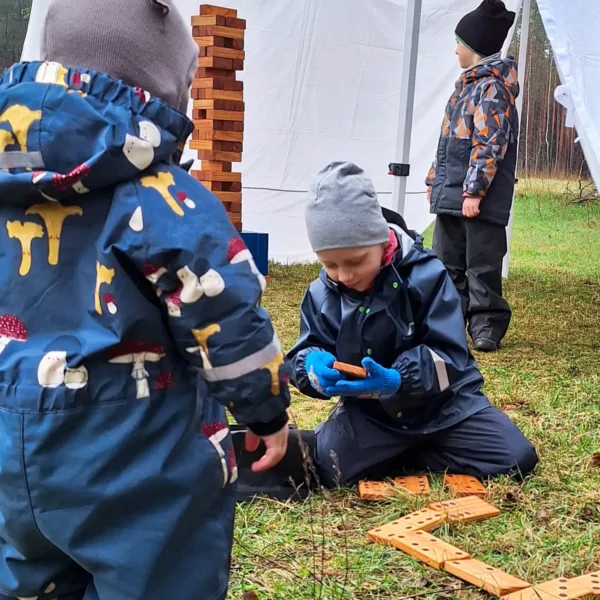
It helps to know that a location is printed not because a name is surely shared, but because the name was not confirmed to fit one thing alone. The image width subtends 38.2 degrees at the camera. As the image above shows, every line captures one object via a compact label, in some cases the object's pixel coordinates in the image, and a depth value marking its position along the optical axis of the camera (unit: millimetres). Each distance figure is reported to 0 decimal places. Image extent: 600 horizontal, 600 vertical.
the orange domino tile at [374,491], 2324
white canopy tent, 6664
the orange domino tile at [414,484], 2348
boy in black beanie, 4020
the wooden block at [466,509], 2141
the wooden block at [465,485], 2342
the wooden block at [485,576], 1770
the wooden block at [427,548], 1908
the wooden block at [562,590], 1712
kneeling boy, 2246
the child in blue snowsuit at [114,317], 1130
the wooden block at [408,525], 2049
